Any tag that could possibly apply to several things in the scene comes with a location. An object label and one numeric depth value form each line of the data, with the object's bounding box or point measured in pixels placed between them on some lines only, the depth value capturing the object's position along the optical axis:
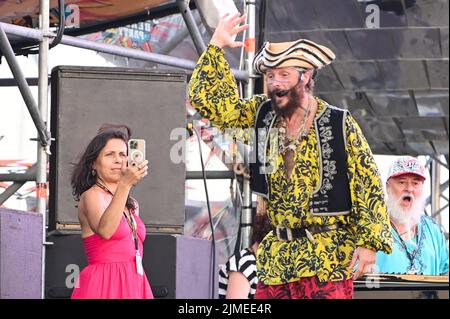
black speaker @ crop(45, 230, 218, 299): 13.10
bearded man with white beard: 15.99
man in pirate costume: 9.73
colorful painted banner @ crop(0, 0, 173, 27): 15.55
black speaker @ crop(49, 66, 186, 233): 13.50
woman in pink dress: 10.98
